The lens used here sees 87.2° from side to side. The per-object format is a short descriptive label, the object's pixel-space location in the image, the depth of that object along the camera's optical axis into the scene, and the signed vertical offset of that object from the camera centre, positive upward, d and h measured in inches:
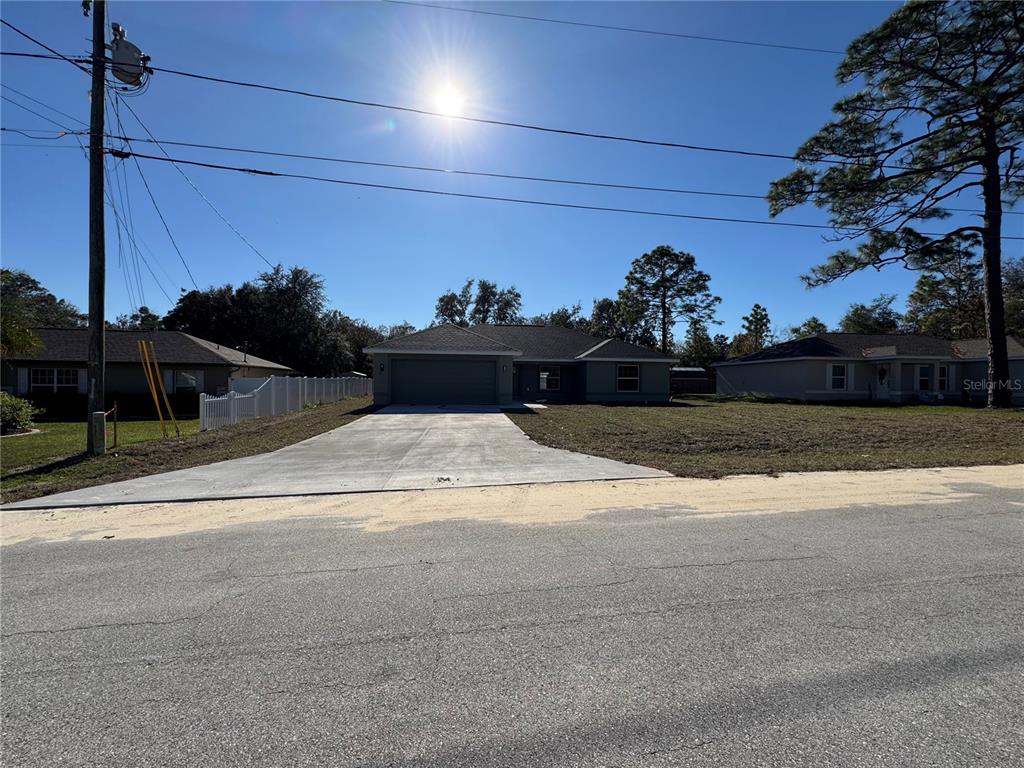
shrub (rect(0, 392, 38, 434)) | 596.1 -23.9
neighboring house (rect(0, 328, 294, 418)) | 913.5 +38.7
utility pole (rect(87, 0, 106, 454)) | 401.4 +122.5
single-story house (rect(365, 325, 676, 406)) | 927.0 +40.4
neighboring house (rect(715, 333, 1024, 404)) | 1139.9 +32.3
